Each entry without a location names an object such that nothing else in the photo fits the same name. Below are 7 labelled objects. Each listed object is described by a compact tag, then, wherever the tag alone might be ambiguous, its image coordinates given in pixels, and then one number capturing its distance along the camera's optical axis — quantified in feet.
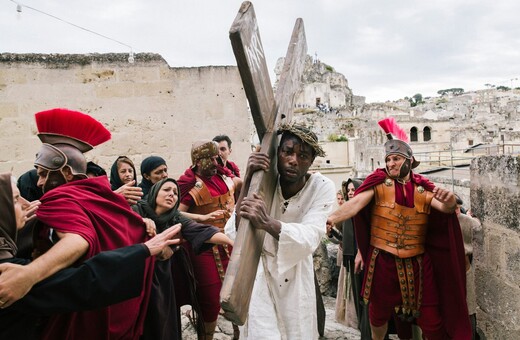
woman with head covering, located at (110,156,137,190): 13.32
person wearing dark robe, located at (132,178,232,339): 9.09
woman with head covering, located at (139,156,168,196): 13.15
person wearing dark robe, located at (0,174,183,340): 5.70
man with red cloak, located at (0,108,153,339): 5.82
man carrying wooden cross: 8.24
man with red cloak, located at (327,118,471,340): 10.82
